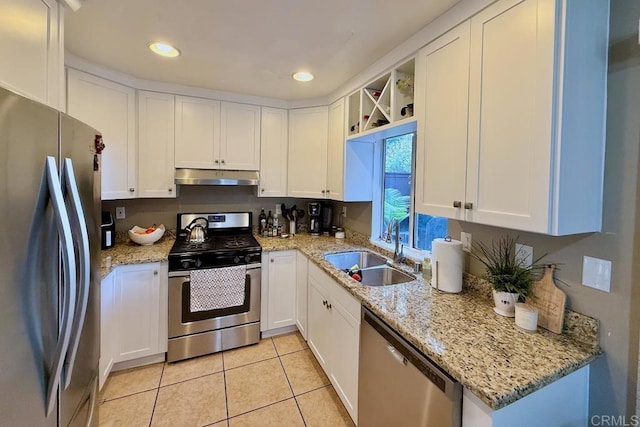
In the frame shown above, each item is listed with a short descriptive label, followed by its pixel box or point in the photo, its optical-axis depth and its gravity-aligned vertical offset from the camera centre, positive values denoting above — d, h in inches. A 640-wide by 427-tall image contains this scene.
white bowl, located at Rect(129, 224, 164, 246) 98.2 -11.7
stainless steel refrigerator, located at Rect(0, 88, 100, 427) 27.0 -7.0
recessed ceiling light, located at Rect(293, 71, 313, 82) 88.1 +42.8
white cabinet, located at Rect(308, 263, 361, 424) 66.4 -34.5
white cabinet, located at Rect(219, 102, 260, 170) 108.3 +27.9
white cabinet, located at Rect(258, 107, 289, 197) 114.8 +23.0
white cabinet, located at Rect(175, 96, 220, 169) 102.1 +27.3
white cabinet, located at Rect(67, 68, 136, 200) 80.3 +26.2
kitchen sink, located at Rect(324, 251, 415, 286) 81.1 -18.6
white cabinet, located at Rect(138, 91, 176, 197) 96.7 +21.4
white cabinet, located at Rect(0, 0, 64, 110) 39.3 +24.1
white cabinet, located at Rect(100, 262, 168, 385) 79.5 -33.3
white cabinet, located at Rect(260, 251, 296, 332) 103.3 -31.3
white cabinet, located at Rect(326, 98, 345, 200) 101.7 +21.3
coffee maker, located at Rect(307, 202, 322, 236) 127.9 -4.8
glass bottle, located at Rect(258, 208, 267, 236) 123.9 -7.0
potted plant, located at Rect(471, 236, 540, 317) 51.5 -12.5
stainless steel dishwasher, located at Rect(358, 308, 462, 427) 39.9 -29.6
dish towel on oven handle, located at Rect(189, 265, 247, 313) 90.6 -27.6
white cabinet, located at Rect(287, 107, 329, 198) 113.3 +23.2
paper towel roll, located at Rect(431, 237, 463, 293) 62.1 -12.1
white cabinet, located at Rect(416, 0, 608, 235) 39.8 +15.1
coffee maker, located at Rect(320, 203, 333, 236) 129.3 -4.7
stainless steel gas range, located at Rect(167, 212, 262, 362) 89.7 -30.1
